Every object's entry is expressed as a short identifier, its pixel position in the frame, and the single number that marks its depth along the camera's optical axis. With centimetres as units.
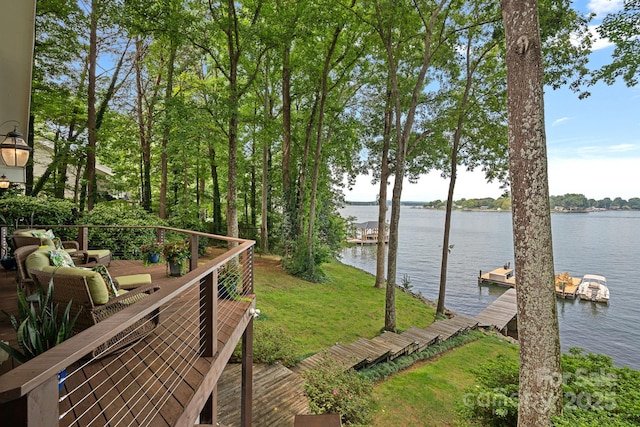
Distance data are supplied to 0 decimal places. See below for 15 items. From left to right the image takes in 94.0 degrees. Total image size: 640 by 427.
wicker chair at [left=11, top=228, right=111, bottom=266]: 518
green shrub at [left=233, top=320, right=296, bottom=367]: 593
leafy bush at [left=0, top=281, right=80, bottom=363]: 183
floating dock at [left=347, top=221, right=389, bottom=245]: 3901
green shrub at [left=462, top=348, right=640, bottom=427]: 324
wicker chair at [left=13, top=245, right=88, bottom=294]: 366
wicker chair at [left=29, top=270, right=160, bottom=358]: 275
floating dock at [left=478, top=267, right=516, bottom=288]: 2246
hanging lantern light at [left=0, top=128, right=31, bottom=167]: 482
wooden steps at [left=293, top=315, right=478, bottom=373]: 626
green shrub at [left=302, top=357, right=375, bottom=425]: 468
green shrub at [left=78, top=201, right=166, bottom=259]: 926
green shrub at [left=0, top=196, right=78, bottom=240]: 822
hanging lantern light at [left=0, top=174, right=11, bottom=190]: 713
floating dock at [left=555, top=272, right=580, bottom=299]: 2023
